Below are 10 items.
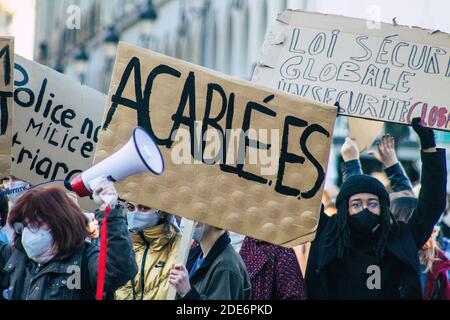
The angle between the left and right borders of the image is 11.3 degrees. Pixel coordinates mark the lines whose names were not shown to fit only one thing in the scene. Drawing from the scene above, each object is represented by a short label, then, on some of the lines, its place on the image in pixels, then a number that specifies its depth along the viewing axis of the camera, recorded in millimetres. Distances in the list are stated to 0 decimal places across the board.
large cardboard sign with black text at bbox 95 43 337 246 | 9974
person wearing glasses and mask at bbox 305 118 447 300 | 10984
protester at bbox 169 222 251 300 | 10120
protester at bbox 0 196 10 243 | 12116
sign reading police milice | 12144
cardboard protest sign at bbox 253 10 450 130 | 11205
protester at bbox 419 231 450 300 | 13066
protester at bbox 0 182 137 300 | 9619
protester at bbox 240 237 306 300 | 11083
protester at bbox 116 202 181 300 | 10943
